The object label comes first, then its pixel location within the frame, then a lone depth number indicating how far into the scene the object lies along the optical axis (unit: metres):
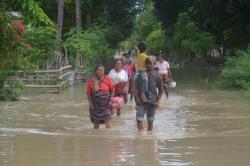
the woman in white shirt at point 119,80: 16.88
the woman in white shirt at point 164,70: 23.34
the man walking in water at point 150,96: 13.34
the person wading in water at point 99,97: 13.95
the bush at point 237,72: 26.21
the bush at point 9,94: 21.39
